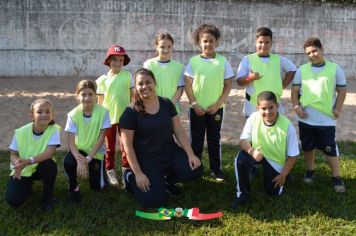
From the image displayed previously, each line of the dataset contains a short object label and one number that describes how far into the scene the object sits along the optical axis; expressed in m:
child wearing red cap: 4.46
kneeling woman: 3.83
